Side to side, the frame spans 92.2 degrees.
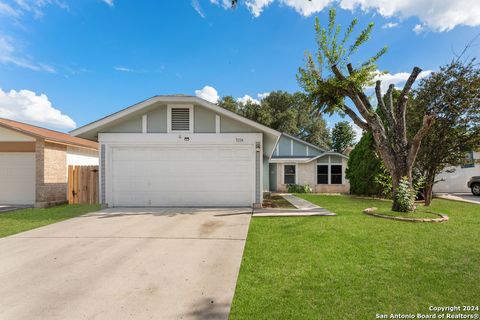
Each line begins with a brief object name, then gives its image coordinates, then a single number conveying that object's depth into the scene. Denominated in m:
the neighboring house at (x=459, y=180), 16.05
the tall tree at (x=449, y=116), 9.22
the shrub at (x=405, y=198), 7.49
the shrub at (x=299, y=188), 16.89
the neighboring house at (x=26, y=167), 9.66
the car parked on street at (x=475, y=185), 14.20
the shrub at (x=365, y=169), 12.87
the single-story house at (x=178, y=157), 9.08
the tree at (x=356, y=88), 7.99
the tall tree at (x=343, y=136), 34.91
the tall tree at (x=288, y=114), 31.83
